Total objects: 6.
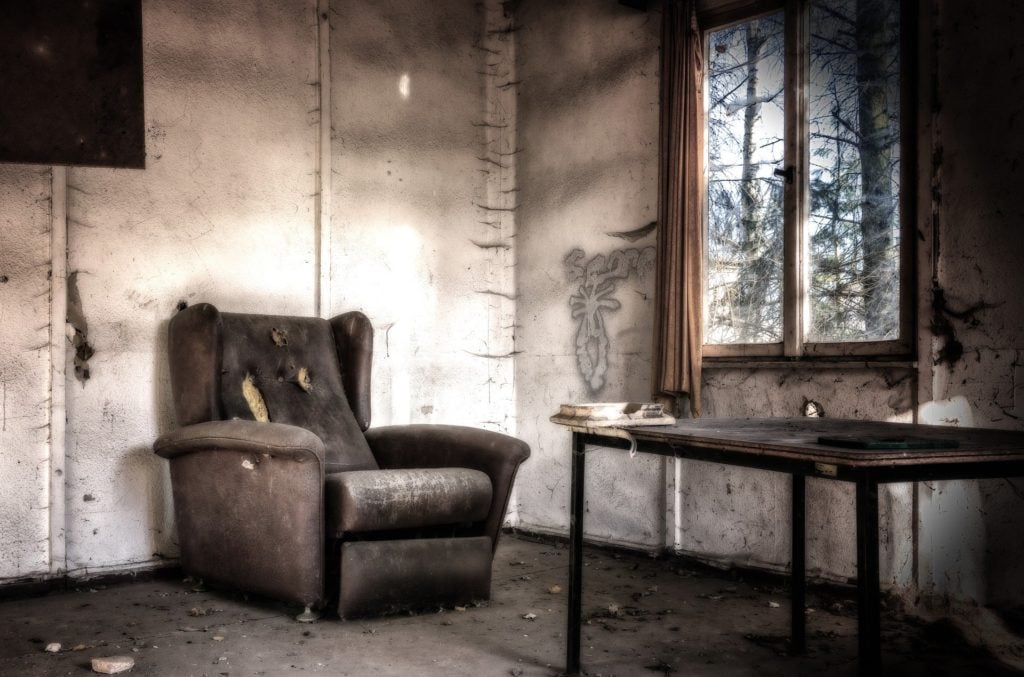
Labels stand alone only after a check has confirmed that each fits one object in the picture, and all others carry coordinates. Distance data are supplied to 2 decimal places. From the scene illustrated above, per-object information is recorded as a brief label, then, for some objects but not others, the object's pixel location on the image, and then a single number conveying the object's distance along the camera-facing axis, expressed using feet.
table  4.80
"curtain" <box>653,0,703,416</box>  11.48
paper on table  7.12
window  9.96
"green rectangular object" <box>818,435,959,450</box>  5.13
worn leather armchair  8.76
